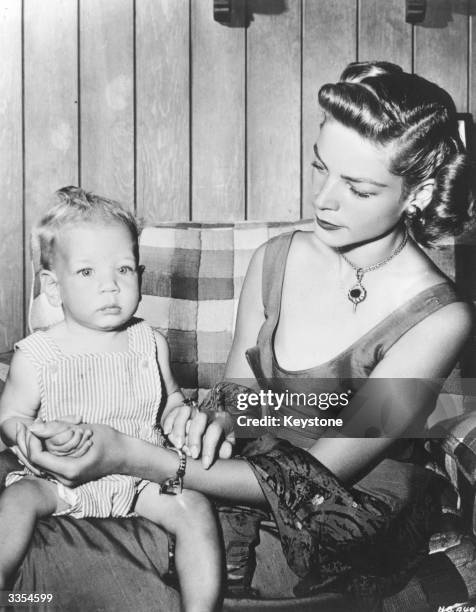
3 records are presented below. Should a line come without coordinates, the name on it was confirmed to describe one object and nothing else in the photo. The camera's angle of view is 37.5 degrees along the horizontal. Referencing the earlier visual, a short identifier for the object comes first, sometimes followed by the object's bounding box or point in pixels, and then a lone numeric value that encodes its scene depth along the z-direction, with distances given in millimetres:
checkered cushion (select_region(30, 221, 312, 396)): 1096
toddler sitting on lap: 802
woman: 778
